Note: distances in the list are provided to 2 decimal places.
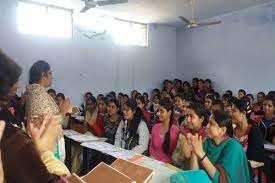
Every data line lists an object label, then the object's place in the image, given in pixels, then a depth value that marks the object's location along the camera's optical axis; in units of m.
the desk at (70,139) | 3.15
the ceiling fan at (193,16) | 4.82
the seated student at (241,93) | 5.66
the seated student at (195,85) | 6.78
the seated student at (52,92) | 5.10
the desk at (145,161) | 1.45
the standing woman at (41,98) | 1.67
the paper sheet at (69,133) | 3.39
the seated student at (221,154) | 1.63
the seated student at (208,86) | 6.53
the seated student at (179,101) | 4.18
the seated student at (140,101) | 4.55
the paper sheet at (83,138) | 3.04
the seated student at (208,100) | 4.30
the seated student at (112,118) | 3.33
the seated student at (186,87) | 6.70
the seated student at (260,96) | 5.19
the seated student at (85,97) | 5.95
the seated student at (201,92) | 6.24
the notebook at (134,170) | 1.08
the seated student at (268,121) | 3.24
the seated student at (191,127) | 2.08
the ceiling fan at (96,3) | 3.96
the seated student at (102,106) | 4.25
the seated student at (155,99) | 5.62
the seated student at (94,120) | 3.72
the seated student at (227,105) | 3.31
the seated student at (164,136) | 2.37
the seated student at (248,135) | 2.40
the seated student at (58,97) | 4.90
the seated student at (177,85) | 6.96
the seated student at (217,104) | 3.28
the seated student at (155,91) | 7.06
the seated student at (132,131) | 2.73
